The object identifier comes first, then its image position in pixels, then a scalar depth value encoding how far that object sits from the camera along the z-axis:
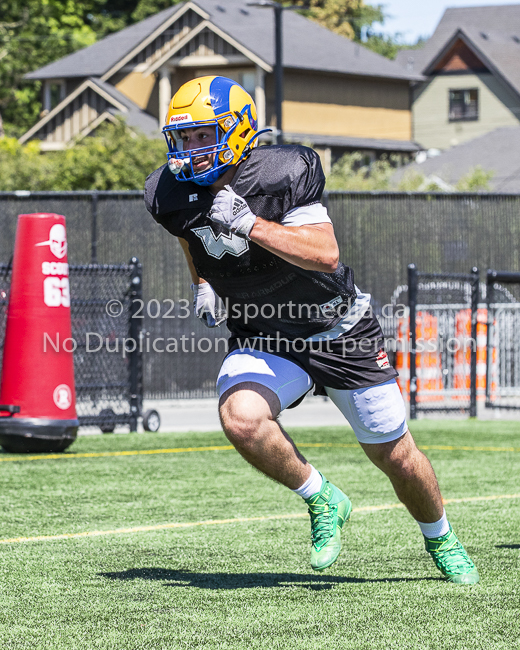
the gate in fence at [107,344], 11.01
